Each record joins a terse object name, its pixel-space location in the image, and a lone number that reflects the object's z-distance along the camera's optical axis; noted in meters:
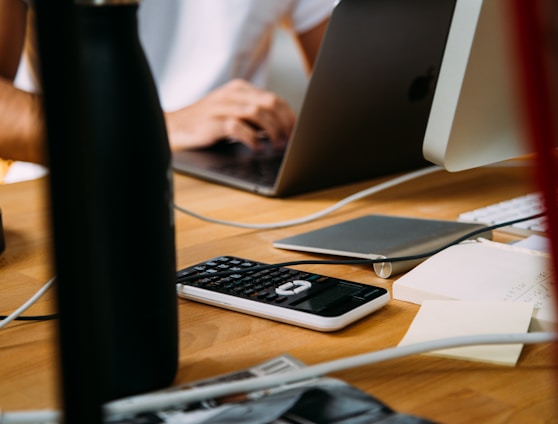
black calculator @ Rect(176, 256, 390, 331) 0.95
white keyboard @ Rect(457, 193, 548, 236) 1.18
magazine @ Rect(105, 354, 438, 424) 0.80
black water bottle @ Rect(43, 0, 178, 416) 0.78
